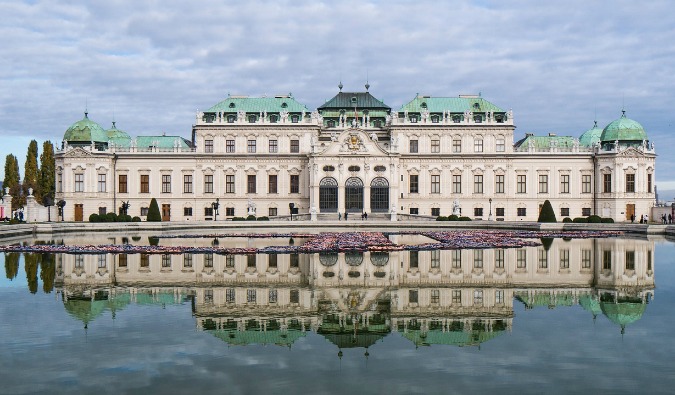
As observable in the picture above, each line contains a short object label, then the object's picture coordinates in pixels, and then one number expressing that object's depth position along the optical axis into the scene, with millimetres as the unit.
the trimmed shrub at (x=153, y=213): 70688
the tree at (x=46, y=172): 93625
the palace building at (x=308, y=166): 79000
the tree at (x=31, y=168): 96188
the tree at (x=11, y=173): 97669
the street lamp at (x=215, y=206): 75250
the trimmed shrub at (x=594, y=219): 64894
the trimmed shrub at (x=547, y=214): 64812
